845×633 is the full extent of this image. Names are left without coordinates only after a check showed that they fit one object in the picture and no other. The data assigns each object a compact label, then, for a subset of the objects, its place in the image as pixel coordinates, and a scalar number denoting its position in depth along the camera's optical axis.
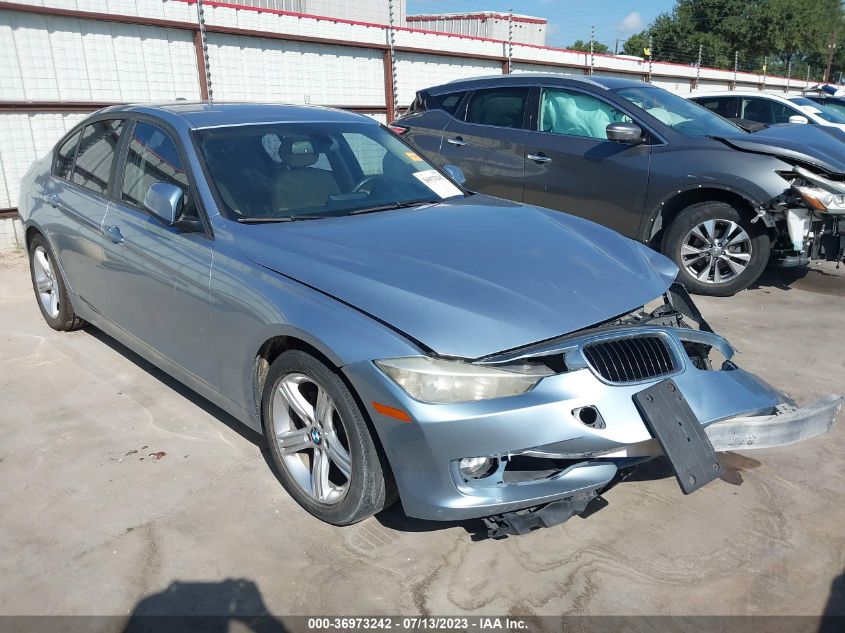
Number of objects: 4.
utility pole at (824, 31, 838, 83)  45.72
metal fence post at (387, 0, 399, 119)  11.36
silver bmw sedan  2.49
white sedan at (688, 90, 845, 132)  10.52
